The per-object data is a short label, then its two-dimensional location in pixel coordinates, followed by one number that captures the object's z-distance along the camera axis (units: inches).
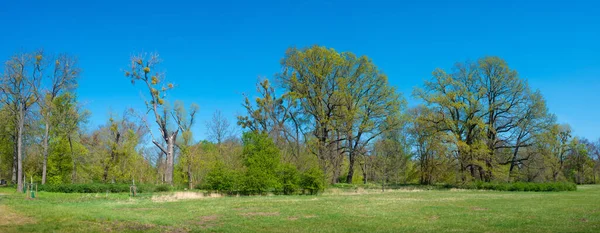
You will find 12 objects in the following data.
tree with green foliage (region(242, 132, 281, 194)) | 1409.9
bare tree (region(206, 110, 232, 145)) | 2393.0
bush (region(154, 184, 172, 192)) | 1545.3
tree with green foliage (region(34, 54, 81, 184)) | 1632.6
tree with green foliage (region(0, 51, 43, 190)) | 1507.1
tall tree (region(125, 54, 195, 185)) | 1776.6
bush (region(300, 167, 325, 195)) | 1457.9
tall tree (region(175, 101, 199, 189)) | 1843.0
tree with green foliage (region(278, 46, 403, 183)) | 1843.0
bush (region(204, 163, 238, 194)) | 1397.6
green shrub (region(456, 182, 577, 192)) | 1561.3
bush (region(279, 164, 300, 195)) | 1457.9
